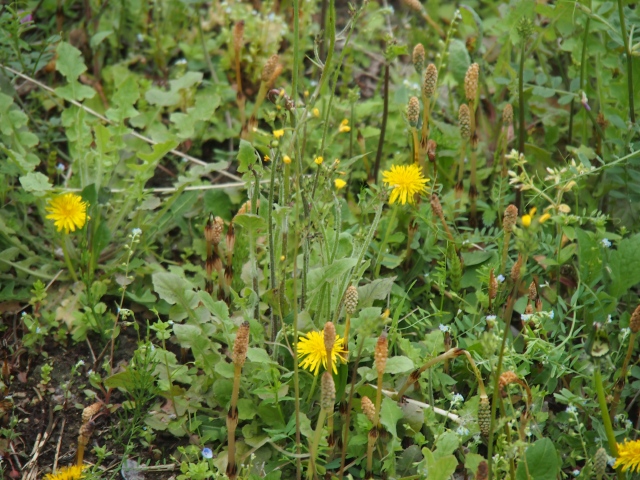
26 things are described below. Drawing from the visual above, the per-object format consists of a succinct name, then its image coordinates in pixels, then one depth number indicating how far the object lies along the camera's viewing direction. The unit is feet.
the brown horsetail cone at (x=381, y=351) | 12.24
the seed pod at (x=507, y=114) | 18.19
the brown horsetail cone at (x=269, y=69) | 17.80
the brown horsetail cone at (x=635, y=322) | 13.07
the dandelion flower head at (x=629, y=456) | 12.82
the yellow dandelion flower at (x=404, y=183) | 16.03
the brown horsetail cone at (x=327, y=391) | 11.63
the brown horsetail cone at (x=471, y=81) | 17.19
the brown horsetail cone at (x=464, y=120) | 17.30
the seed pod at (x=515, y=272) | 14.44
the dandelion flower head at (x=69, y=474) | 13.57
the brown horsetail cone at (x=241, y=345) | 12.34
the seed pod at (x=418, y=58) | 17.37
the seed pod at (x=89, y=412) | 13.66
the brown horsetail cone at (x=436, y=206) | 16.20
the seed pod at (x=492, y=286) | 15.31
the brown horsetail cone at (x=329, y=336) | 11.77
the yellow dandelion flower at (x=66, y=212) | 16.87
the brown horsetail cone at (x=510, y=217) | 14.67
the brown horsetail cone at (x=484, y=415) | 12.39
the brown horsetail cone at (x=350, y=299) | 12.98
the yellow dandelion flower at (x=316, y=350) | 13.47
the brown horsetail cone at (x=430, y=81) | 16.92
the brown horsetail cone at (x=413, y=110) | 16.47
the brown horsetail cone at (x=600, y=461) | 12.34
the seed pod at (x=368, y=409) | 12.99
